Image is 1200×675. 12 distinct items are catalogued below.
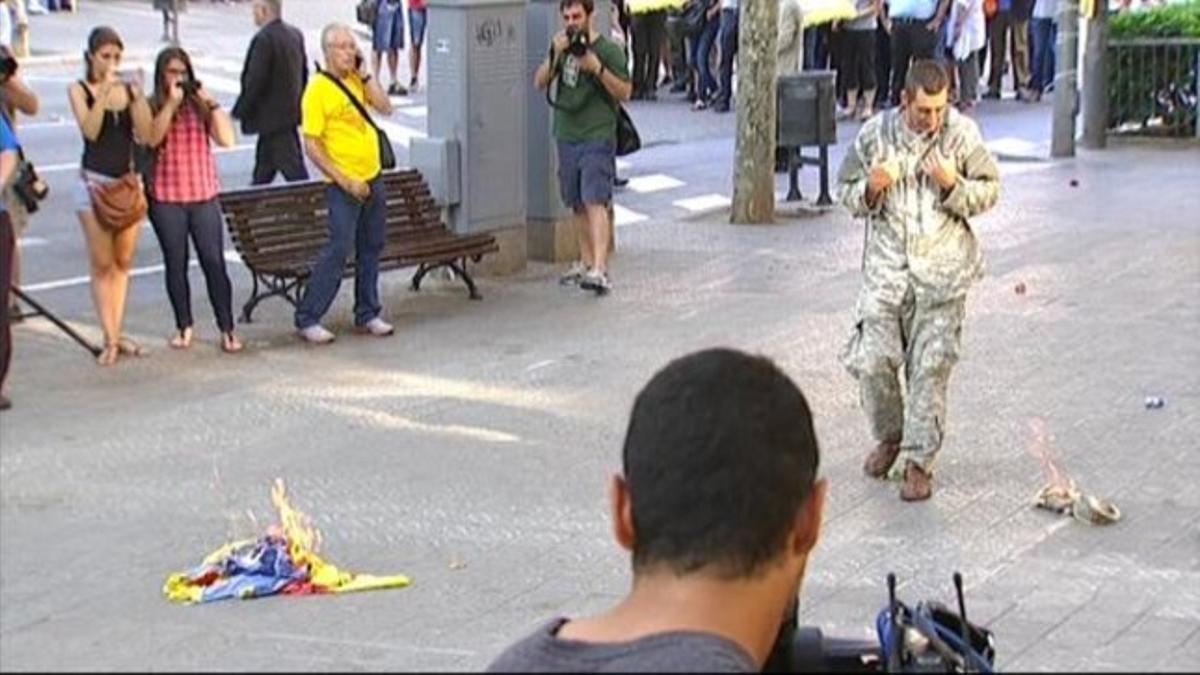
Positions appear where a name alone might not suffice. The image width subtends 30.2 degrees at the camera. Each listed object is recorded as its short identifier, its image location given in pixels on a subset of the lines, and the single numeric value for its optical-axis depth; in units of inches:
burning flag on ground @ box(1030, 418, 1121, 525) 316.2
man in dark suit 579.5
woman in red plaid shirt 442.6
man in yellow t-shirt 462.9
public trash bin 676.7
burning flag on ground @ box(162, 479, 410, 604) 286.8
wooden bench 482.0
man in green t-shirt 519.8
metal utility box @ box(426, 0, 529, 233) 538.0
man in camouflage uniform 316.2
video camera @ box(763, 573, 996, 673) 115.4
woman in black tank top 437.7
